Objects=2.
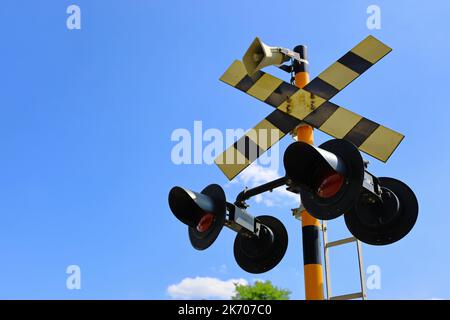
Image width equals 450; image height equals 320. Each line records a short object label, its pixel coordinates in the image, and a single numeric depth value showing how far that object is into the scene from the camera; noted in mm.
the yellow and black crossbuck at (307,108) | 4426
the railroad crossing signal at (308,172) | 3311
